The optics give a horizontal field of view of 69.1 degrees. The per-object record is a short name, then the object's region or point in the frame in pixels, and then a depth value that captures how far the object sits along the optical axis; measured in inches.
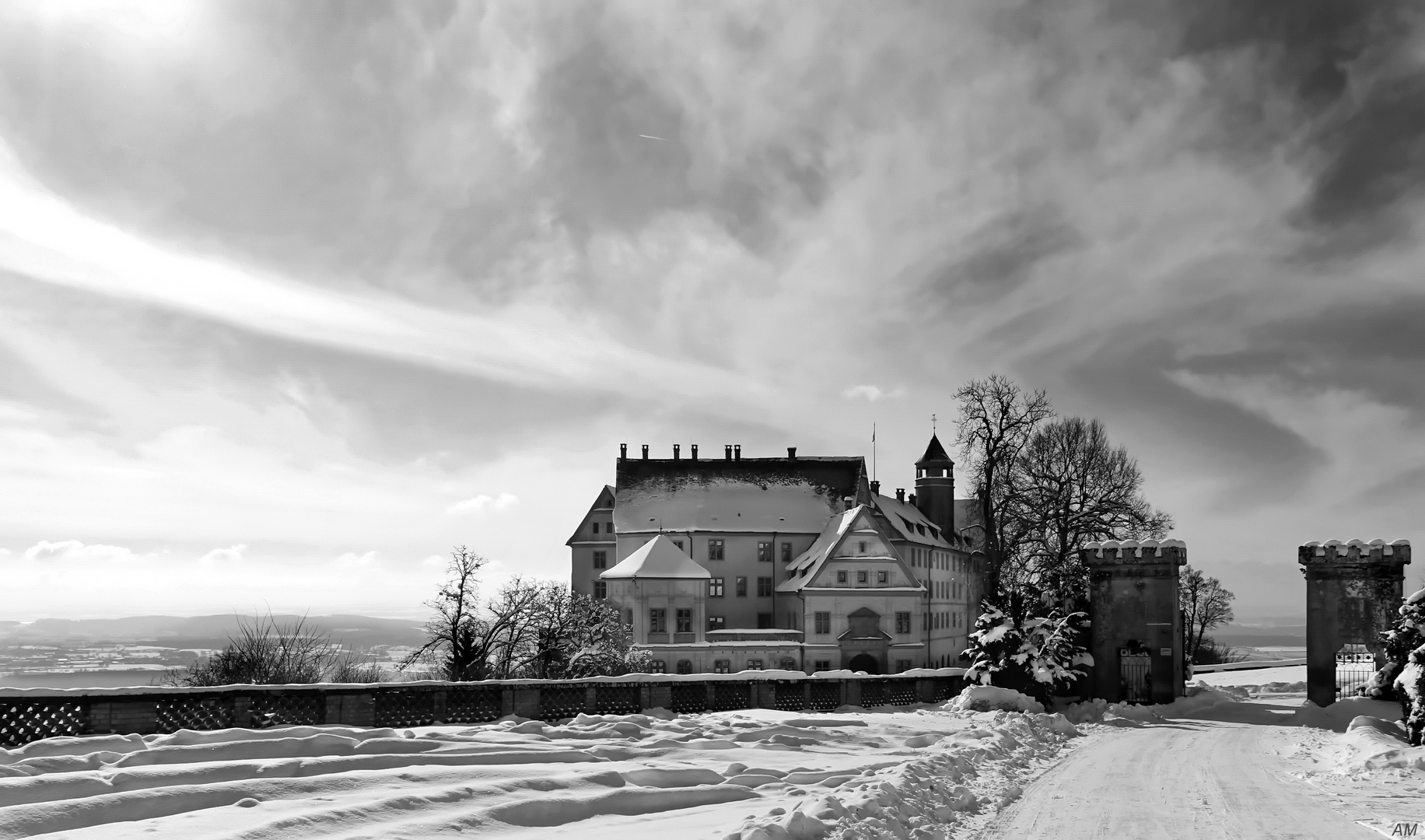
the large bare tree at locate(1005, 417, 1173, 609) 1779.0
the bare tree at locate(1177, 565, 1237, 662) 2807.6
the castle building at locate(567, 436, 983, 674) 2277.3
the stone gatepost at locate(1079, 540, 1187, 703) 1381.6
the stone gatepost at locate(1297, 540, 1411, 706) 1316.4
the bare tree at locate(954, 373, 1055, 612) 1856.5
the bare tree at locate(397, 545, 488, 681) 1649.9
